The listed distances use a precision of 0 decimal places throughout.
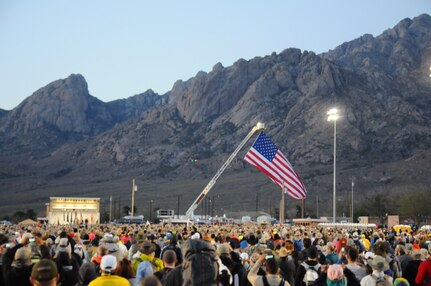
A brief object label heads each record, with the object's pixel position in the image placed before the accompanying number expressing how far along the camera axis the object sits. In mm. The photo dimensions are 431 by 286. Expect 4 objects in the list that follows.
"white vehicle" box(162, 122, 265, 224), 63538
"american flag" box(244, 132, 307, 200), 43088
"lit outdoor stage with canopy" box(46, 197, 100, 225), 78750
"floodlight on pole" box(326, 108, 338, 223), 51000
